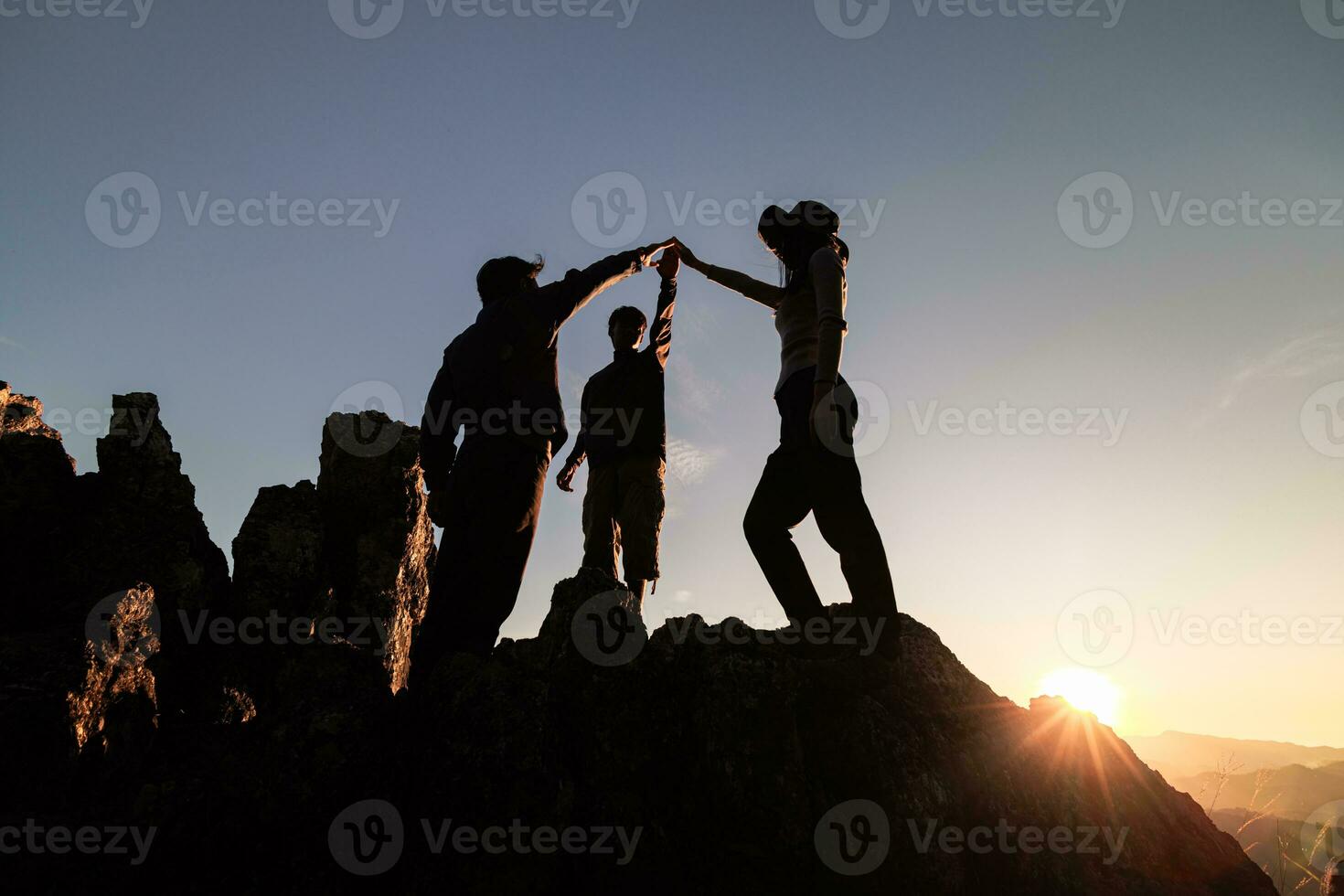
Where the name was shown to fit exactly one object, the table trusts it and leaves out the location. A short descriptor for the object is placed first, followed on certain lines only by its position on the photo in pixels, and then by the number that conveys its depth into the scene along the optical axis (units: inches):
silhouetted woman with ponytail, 170.1
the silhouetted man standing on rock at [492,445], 175.8
